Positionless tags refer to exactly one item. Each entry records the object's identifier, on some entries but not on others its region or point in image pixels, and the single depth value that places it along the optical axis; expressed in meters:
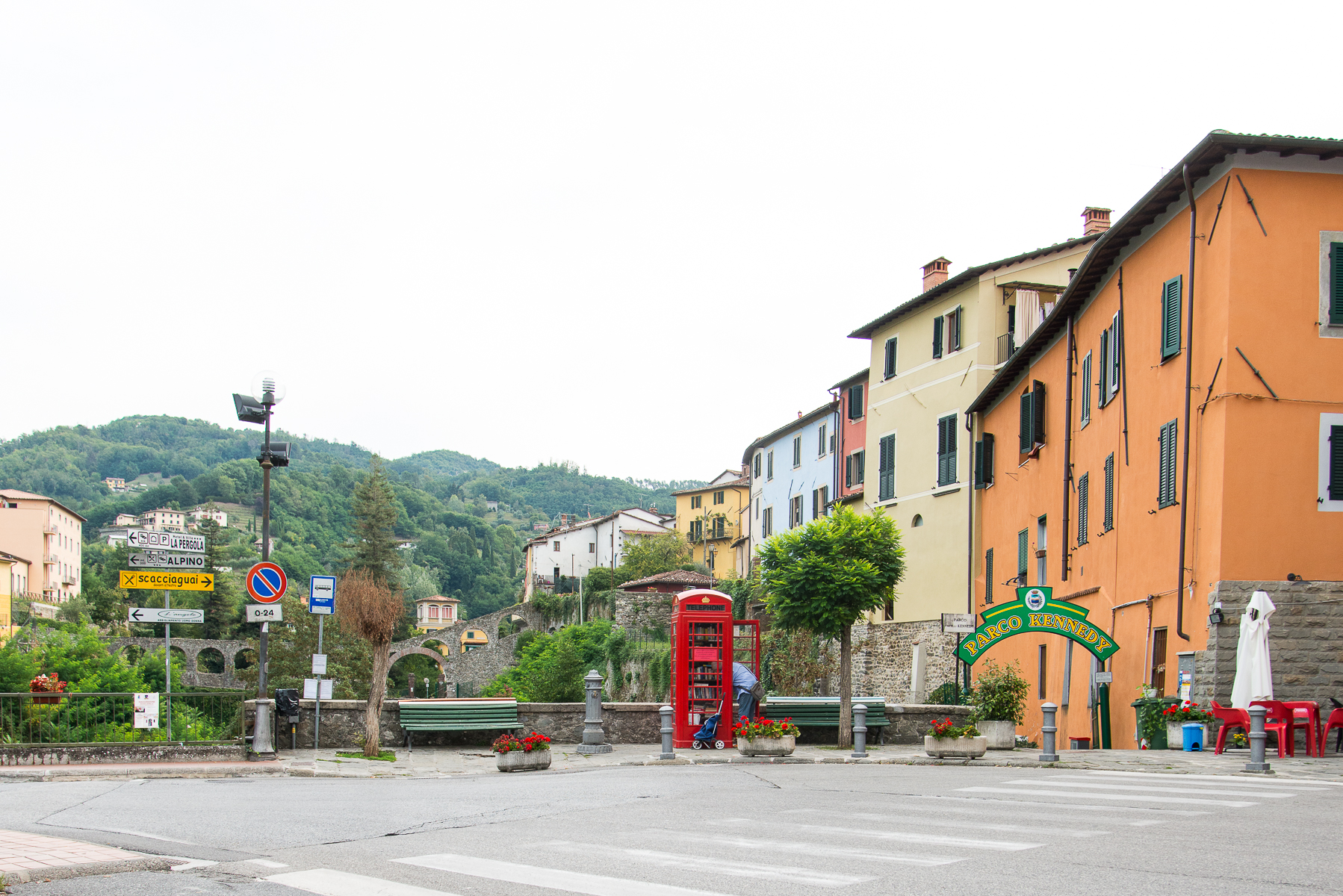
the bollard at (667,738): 19.00
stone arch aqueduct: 87.94
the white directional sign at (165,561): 18.34
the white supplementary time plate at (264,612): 18.78
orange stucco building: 17.30
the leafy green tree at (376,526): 93.75
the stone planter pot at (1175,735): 17.44
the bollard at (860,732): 18.78
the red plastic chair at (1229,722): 16.28
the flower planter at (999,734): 20.20
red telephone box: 21.59
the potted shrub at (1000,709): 20.22
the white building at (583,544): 112.31
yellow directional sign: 18.28
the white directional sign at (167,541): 18.41
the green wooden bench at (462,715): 21.34
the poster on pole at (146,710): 17.94
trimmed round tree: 22.53
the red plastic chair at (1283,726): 15.56
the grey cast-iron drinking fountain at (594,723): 20.95
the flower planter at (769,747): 19.23
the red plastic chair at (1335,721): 15.46
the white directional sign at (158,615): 17.94
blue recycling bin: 16.98
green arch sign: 20.08
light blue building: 52.19
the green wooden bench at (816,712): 21.95
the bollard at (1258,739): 13.61
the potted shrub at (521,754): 17.56
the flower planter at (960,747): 17.55
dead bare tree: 19.56
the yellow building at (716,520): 82.75
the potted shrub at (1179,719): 16.98
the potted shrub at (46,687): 18.55
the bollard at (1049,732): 15.85
